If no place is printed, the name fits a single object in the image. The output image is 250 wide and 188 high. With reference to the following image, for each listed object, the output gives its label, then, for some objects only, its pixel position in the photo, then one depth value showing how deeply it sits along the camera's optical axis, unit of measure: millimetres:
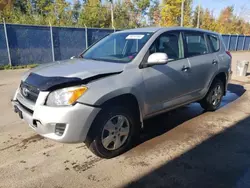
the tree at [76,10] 40828
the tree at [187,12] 33716
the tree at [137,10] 44906
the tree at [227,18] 48884
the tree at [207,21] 41078
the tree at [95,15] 32625
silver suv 2615
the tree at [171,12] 30844
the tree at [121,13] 41375
